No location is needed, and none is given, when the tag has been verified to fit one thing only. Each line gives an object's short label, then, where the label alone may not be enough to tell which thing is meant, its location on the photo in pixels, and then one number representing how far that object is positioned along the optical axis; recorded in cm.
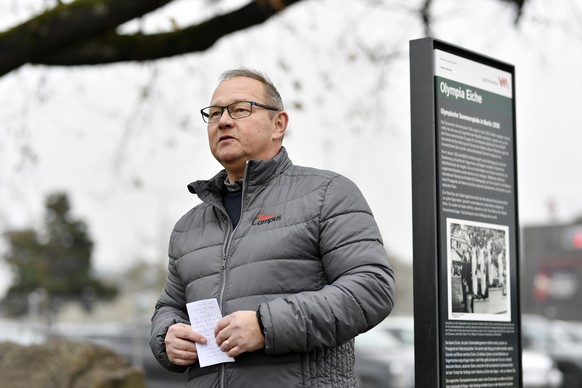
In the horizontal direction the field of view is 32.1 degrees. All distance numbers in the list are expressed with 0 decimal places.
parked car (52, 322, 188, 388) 1514
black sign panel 398
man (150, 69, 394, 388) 324
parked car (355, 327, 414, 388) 1454
